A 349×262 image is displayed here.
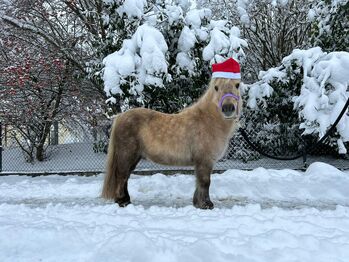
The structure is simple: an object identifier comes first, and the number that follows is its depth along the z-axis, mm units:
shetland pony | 5035
